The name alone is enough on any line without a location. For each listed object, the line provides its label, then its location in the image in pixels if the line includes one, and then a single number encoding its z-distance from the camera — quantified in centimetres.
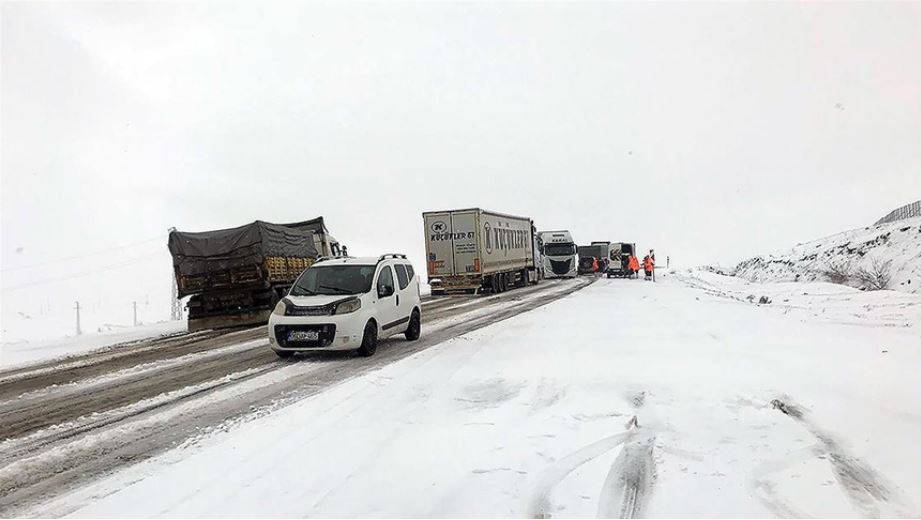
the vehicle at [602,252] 5525
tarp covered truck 1839
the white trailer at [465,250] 2855
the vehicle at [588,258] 5388
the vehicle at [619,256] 4566
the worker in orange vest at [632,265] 4462
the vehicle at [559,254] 4488
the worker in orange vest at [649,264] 4125
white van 1061
